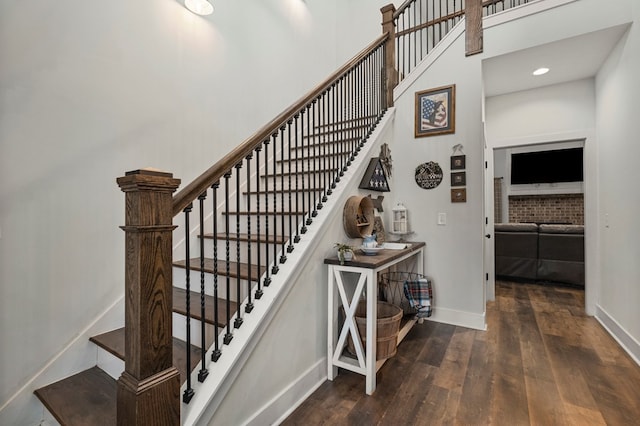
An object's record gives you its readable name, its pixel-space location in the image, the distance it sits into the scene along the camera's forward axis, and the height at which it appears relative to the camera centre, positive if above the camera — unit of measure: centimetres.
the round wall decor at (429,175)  311 +40
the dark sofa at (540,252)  450 -60
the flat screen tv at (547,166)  675 +108
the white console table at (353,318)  188 -67
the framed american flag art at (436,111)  303 +104
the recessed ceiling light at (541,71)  314 +148
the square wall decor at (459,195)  297 +18
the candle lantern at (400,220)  314 -7
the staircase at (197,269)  105 -29
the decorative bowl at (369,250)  225 -27
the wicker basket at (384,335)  201 -81
